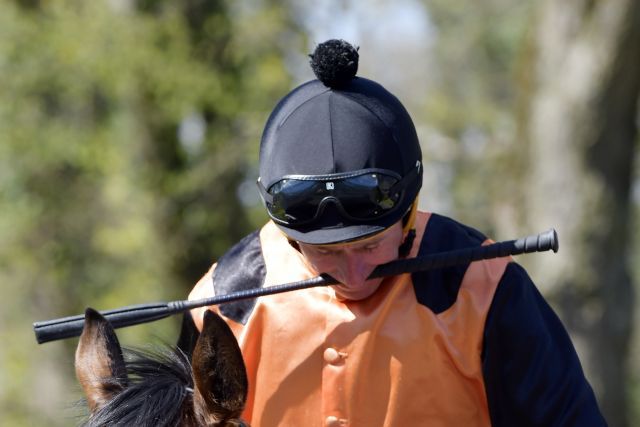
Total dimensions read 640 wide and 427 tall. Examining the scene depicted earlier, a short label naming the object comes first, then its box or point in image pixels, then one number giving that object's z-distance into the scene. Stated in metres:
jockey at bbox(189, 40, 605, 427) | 5.14
